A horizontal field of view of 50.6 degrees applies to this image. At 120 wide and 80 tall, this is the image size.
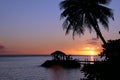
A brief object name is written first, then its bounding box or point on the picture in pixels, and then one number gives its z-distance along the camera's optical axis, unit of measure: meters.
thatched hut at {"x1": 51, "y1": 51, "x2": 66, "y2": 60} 36.66
